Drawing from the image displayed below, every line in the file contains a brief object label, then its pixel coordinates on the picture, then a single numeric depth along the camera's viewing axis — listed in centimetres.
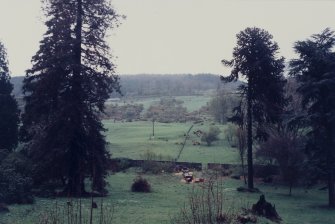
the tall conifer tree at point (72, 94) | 2917
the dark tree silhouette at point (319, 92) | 3219
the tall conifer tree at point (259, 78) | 3953
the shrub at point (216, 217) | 1485
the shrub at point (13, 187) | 2388
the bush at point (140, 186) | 3497
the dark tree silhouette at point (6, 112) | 4900
